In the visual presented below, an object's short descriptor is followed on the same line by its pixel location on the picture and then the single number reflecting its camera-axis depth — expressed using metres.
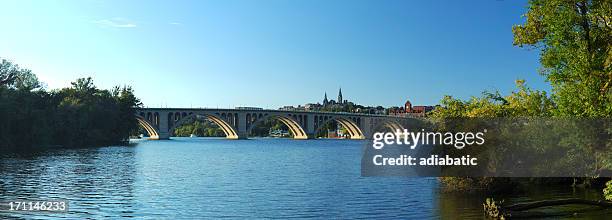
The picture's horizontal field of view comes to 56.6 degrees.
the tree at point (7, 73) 83.50
